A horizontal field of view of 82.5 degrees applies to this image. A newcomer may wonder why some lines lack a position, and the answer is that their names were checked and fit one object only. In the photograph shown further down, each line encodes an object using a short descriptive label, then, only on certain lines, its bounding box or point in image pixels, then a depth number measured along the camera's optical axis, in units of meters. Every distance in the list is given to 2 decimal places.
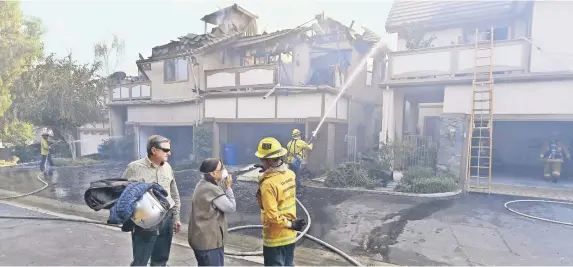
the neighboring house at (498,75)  9.99
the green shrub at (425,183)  9.59
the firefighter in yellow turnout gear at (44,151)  13.60
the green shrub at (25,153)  19.36
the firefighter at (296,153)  8.95
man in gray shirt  3.51
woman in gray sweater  3.09
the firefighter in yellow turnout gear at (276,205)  3.02
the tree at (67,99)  17.22
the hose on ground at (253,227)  4.74
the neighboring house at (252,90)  14.02
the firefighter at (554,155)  10.91
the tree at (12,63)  19.30
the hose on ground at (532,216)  6.84
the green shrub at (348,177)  10.68
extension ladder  10.34
